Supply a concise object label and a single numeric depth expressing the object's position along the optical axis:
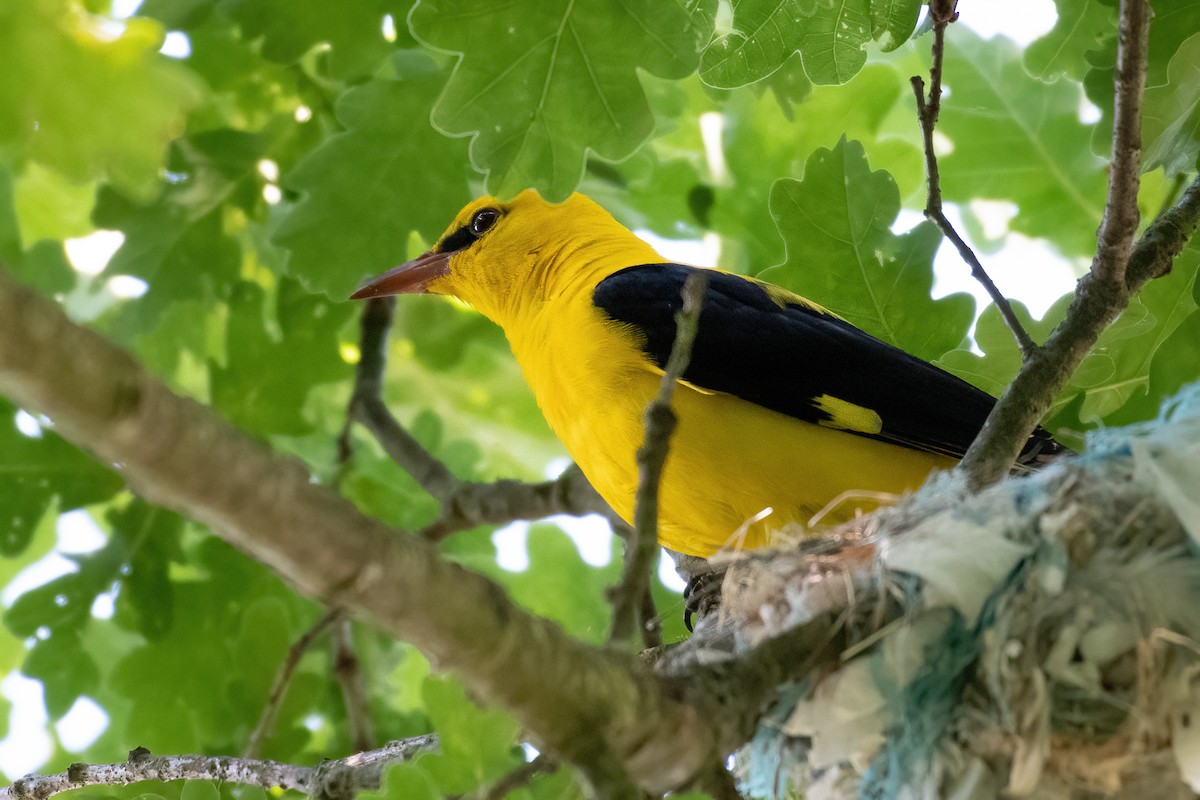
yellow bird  5.53
